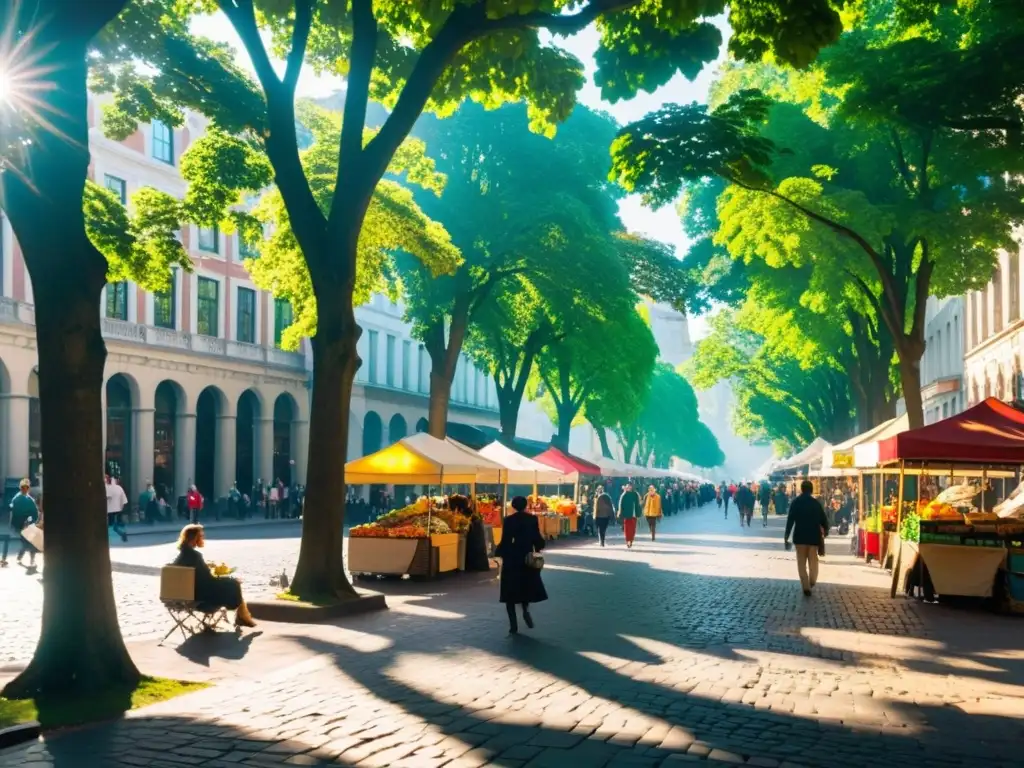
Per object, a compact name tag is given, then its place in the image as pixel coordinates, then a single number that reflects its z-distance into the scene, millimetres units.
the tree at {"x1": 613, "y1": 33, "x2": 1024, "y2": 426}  22172
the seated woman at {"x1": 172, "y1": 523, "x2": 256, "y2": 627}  12812
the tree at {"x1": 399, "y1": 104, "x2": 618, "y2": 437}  34438
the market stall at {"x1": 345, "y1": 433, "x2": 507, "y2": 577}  20219
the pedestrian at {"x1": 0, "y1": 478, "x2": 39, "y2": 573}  22297
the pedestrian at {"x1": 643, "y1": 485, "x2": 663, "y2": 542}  34156
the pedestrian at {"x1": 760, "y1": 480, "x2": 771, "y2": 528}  50259
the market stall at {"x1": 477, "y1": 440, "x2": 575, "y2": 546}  26891
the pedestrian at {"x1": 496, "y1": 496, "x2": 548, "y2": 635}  13344
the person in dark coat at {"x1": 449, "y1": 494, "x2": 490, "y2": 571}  22406
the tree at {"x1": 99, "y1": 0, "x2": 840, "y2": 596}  12844
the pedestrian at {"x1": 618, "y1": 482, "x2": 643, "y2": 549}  30172
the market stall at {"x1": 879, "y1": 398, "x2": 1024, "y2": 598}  16469
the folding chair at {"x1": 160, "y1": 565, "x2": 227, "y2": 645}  12641
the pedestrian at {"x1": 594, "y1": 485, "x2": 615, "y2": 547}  31434
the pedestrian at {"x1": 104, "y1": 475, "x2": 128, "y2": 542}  27953
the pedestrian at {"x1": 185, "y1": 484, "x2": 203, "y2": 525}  37844
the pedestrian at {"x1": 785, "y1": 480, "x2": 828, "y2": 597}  17828
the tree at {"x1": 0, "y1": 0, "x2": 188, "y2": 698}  8977
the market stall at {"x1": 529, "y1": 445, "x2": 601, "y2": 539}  33656
